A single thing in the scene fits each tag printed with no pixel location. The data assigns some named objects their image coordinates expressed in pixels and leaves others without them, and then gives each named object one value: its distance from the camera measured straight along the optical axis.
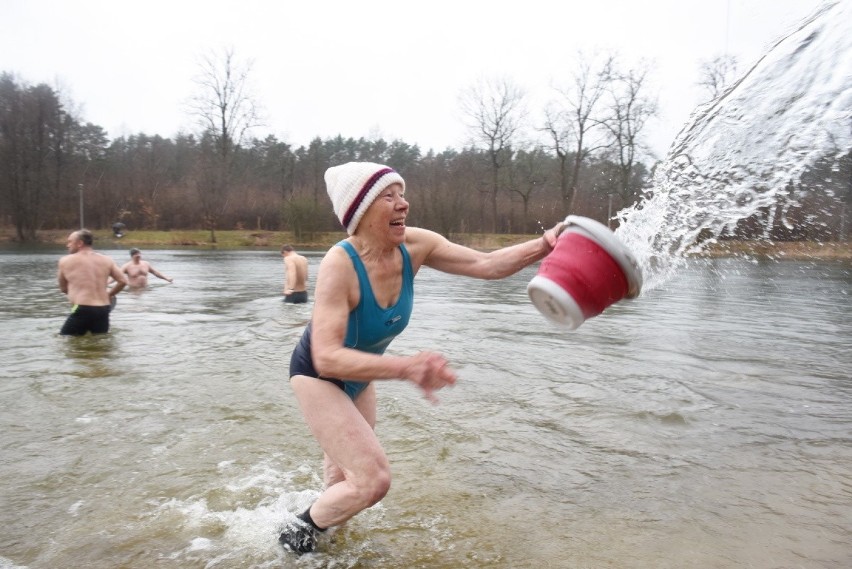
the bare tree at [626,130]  41.19
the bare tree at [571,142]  45.28
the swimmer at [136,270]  16.44
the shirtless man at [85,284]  9.54
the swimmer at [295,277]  14.03
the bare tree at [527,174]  53.50
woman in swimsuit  2.91
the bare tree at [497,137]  51.59
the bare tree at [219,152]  53.75
